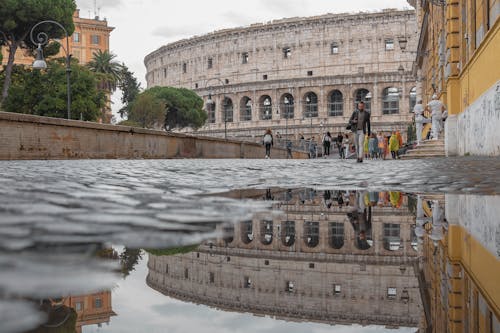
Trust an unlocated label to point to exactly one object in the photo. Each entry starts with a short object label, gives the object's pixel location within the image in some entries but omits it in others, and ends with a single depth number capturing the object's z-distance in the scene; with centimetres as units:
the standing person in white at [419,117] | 2405
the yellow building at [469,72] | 1192
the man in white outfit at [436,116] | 1947
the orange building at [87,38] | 8619
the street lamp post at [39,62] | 2240
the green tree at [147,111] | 6294
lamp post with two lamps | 7319
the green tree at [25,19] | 4230
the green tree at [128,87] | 8474
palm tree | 7562
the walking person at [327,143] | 3834
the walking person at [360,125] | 1513
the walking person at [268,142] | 3014
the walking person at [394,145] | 3231
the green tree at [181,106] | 7094
